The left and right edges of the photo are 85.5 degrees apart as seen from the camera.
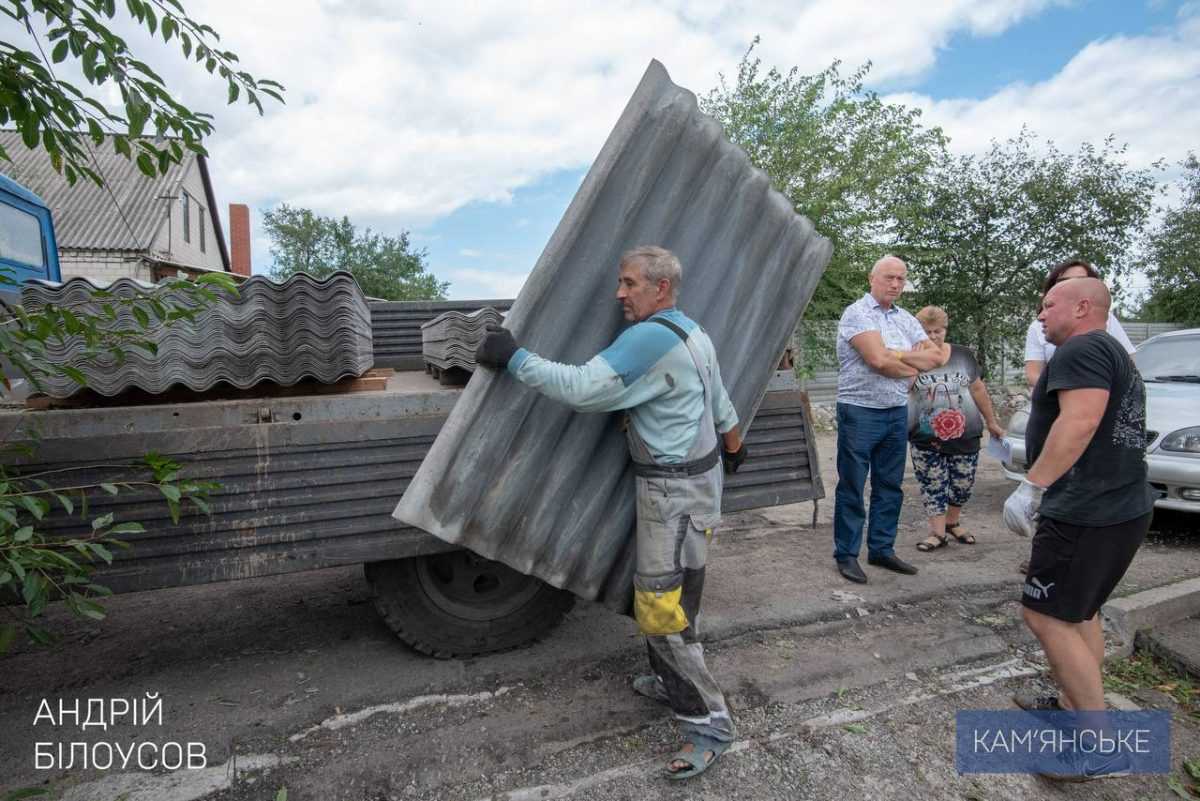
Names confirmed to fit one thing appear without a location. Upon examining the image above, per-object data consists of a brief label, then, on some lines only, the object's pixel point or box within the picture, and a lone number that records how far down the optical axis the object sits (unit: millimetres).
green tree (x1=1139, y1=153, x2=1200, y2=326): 19875
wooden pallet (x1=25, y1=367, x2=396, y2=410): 2523
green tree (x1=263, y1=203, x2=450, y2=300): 32906
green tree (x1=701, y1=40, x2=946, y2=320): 12320
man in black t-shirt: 2285
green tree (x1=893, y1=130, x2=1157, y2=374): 11492
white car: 4945
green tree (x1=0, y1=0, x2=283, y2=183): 1846
